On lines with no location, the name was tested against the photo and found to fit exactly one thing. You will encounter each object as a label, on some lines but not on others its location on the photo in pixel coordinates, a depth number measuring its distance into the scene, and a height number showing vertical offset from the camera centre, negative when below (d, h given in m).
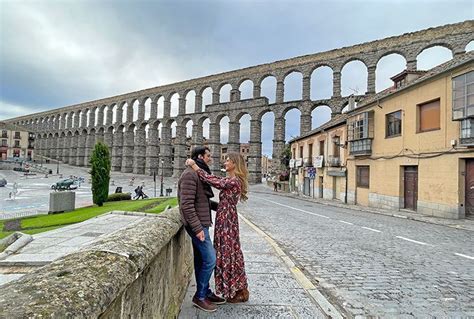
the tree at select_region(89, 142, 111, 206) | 18.75 -0.49
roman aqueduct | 40.22 +12.19
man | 2.92 -0.56
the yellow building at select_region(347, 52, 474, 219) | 12.88 +1.58
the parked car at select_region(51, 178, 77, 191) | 30.47 -2.45
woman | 3.26 -0.79
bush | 21.66 -2.48
